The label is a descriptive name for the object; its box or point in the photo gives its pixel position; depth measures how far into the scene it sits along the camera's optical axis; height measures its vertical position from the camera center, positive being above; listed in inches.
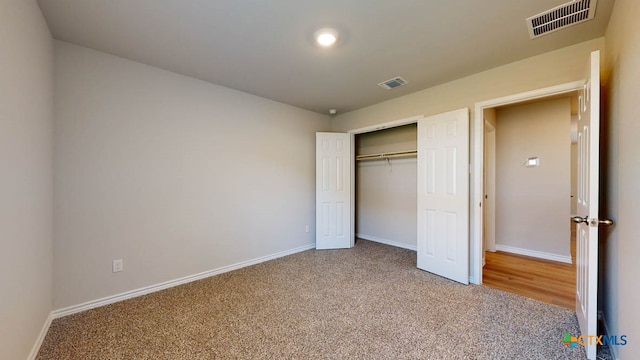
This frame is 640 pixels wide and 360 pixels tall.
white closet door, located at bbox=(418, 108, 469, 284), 115.8 -8.1
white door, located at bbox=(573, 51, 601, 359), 64.4 -7.6
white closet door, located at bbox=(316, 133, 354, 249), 170.2 -8.9
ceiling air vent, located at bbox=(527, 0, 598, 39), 70.7 +48.8
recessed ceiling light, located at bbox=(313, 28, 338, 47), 82.3 +48.2
